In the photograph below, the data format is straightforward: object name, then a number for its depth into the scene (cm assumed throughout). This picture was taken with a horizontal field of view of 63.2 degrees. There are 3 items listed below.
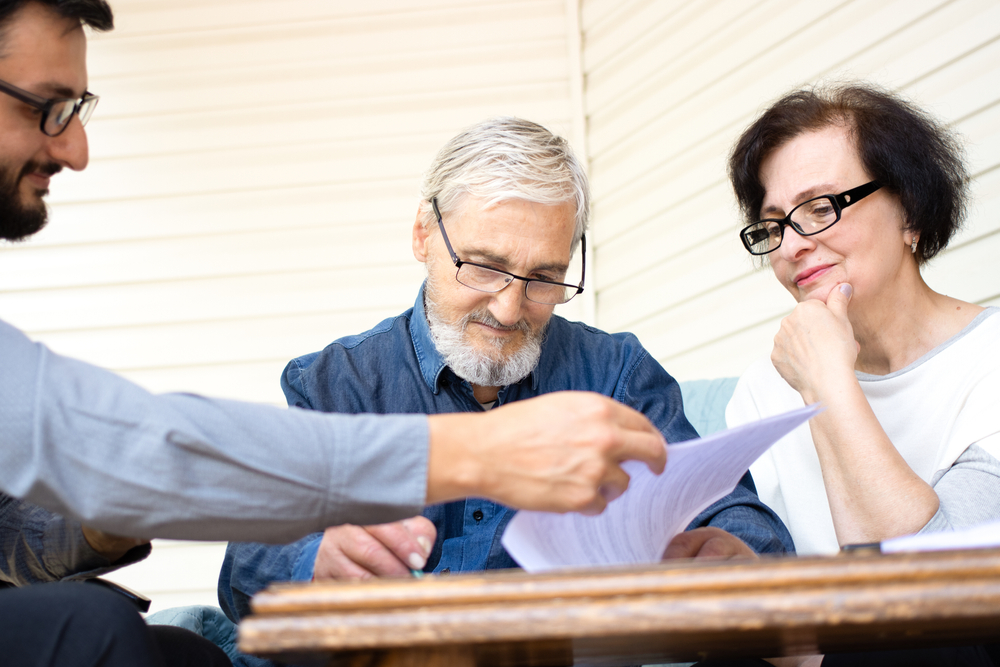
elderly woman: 158
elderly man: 174
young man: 77
